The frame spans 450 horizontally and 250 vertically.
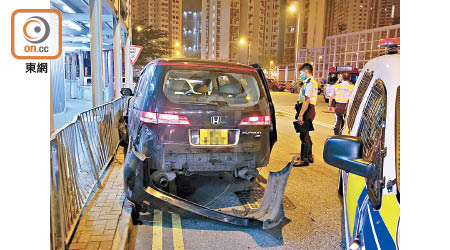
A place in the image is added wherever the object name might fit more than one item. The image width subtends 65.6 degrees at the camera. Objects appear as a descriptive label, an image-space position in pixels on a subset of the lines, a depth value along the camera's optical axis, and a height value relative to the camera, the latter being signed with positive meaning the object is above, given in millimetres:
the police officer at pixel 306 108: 6414 -367
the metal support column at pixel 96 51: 7766 +754
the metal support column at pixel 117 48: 11555 +1222
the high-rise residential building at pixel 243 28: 112438 +19656
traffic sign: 13984 +1330
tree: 31016 +3929
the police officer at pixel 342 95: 8656 -126
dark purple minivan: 4312 -487
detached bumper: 3963 -1355
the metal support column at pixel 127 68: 17422 +861
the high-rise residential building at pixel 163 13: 133000 +28083
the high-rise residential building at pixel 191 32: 149025 +23614
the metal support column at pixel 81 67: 21355 +1053
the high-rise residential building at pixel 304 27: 87756 +17845
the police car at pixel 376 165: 1784 -444
